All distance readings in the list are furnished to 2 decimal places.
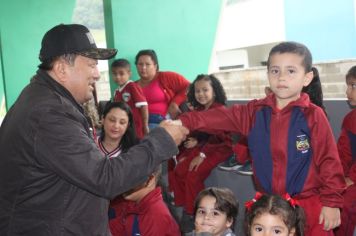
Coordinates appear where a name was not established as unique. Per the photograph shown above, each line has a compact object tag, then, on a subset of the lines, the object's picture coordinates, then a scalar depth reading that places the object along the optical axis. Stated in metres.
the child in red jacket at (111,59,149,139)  5.37
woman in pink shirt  5.61
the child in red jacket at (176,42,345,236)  2.27
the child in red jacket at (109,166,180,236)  2.82
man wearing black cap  1.68
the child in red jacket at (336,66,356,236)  3.00
